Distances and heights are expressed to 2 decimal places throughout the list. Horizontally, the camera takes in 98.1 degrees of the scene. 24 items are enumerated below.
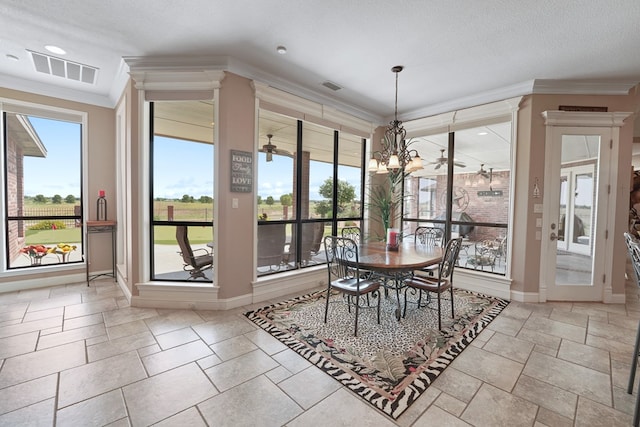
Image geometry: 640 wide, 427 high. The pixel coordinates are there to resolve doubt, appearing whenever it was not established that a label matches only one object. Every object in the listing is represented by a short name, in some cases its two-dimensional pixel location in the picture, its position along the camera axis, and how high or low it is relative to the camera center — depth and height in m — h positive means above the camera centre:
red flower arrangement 3.96 -0.75
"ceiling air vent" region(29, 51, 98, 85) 3.15 +1.61
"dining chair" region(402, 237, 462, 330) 2.84 -0.81
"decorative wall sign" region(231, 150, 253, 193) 3.28 +0.39
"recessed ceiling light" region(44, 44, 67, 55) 2.91 +1.61
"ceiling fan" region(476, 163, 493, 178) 4.22 +0.56
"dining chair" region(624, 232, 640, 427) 1.59 -0.81
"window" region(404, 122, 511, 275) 4.03 +0.30
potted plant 4.91 +0.12
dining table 2.66 -0.53
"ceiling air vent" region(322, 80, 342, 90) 3.72 +1.65
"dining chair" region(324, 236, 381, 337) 2.78 -0.77
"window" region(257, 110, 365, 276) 3.80 +0.26
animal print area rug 1.98 -1.24
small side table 4.11 -0.45
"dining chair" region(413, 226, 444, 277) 4.24 -0.44
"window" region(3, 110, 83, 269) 3.82 +0.18
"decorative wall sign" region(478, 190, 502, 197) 4.08 +0.24
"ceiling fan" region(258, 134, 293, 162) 3.80 +0.77
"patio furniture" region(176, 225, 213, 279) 3.43 -0.70
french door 3.59 +0.03
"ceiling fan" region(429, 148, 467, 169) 4.44 +0.76
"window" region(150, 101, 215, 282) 3.37 +0.32
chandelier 3.15 +0.58
